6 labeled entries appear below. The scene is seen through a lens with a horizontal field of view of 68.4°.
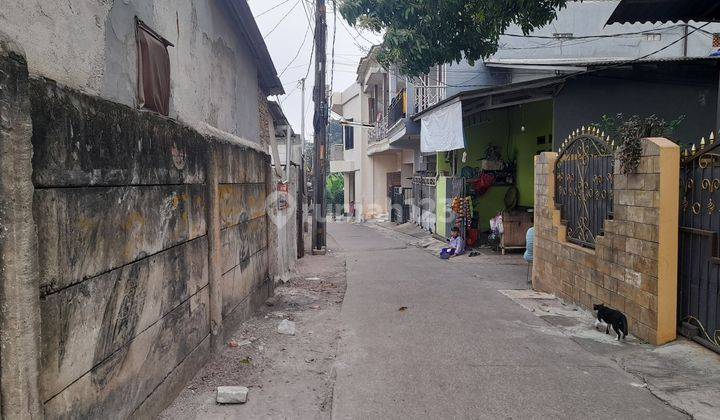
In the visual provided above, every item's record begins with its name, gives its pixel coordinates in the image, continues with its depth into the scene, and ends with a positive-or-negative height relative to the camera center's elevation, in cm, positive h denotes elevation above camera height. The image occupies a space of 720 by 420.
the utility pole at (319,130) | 1420 +157
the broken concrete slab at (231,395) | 423 -169
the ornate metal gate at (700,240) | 482 -57
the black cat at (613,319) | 564 -149
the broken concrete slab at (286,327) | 637 -174
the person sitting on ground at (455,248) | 1339 -165
